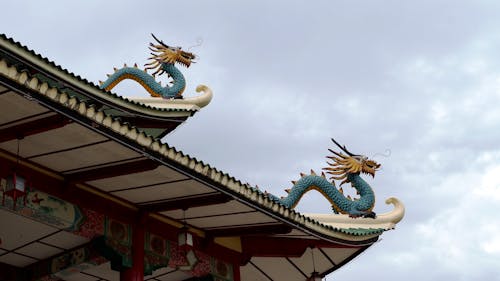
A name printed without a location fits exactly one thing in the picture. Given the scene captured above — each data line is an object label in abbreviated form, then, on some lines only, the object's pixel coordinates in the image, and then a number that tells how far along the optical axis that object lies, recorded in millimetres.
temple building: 9266
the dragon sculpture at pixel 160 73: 16625
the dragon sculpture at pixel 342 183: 15125
